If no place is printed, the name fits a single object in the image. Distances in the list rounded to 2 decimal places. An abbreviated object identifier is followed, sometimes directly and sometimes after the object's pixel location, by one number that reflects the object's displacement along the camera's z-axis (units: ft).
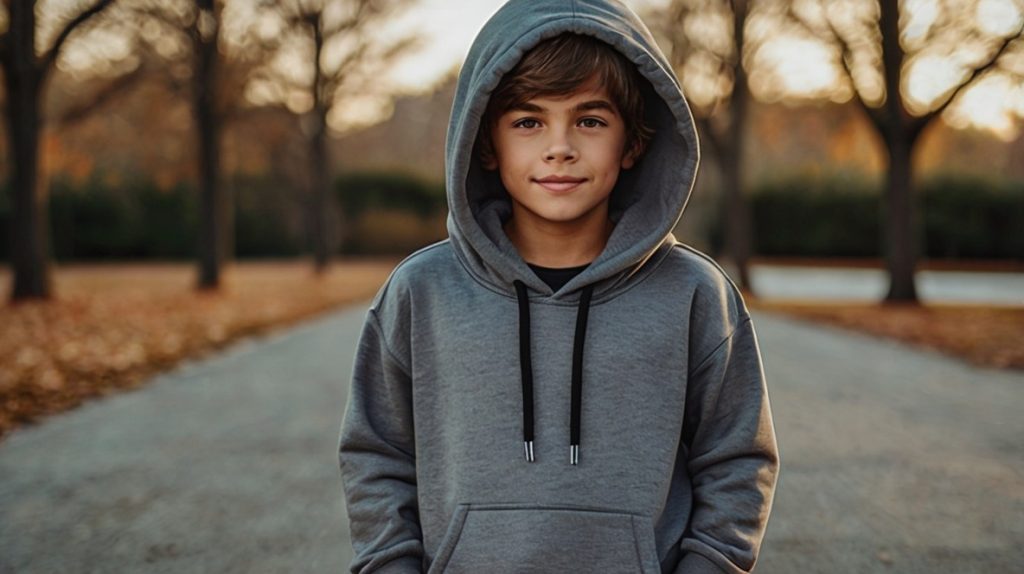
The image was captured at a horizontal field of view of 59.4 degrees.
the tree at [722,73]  55.36
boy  5.47
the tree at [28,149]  41.47
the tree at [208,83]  48.21
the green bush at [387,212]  98.58
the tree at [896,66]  44.21
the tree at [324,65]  71.00
